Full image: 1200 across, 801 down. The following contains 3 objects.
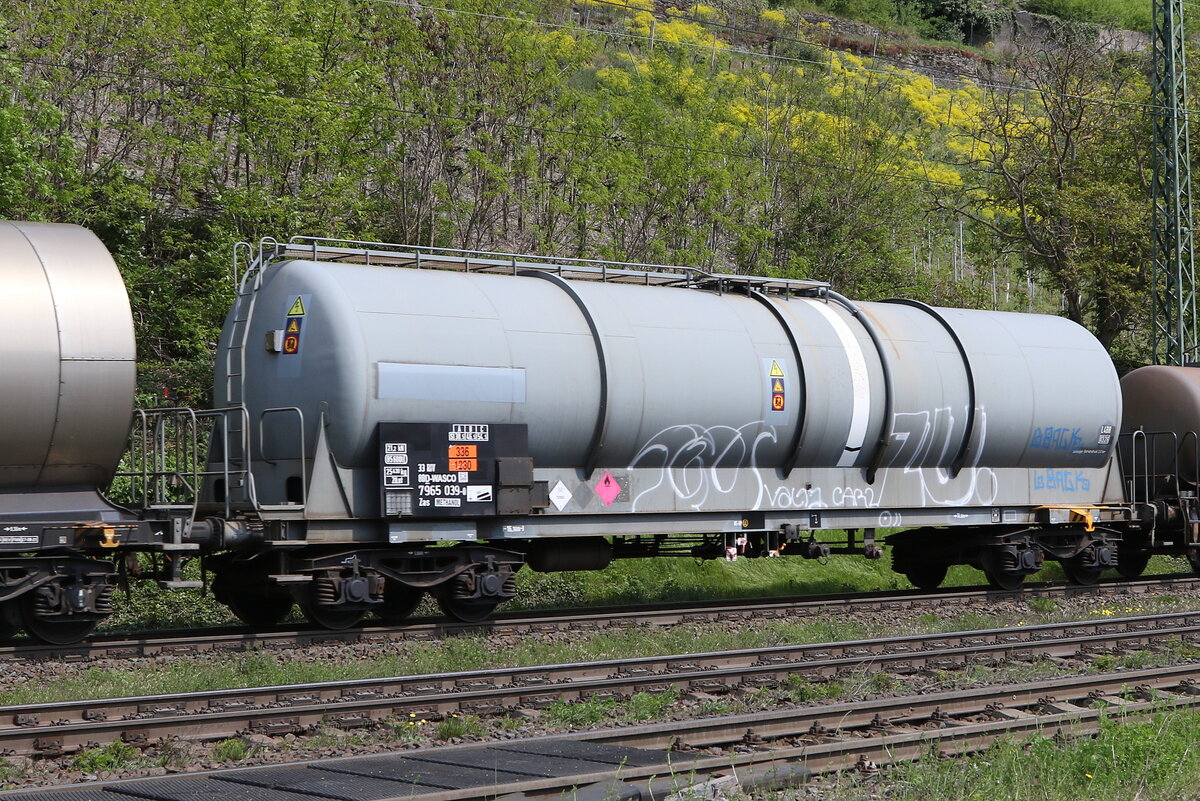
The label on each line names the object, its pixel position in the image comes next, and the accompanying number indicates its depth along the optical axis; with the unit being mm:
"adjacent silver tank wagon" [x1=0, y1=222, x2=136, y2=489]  11156
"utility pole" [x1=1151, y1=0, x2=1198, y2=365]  26395
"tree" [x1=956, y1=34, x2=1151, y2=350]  35469
